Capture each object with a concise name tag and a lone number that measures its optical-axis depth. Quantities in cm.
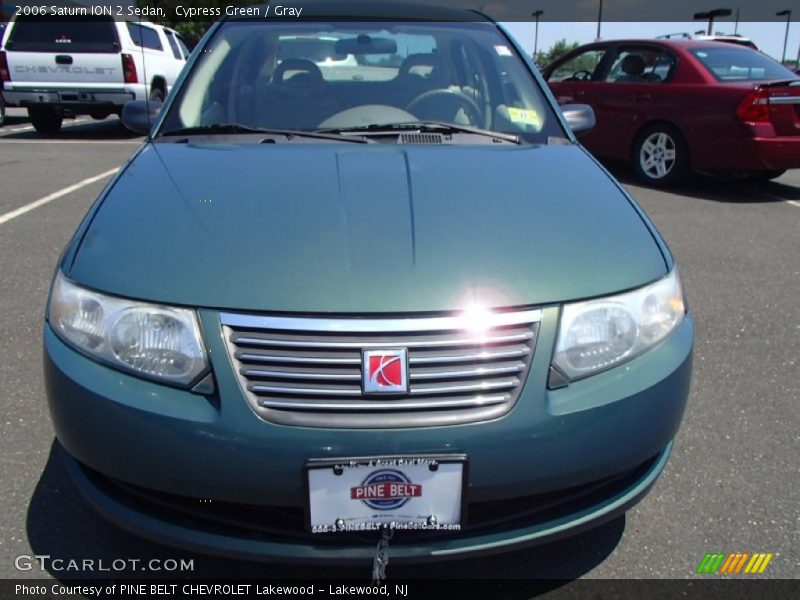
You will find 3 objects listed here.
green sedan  152
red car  647
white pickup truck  1002
